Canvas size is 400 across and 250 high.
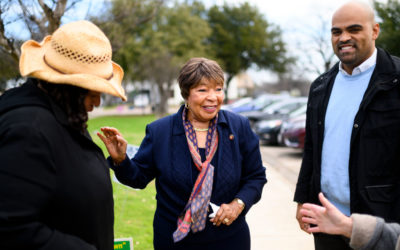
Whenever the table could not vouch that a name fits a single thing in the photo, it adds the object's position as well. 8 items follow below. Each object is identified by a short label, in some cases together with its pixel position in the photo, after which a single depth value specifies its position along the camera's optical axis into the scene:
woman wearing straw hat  1.44
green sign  3.07
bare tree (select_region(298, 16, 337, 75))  32.38
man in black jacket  2.26
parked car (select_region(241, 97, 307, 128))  15.46
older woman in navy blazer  2.46
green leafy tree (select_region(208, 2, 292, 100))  43.69
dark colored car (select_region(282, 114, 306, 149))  10.58
